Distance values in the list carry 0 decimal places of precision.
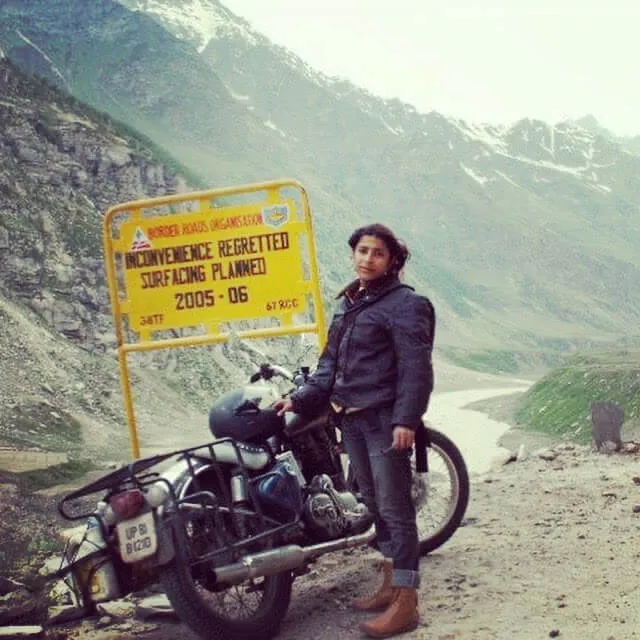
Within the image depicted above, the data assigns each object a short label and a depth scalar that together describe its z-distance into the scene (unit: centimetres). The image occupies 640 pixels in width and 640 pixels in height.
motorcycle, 429
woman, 451
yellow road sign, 713
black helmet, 495
